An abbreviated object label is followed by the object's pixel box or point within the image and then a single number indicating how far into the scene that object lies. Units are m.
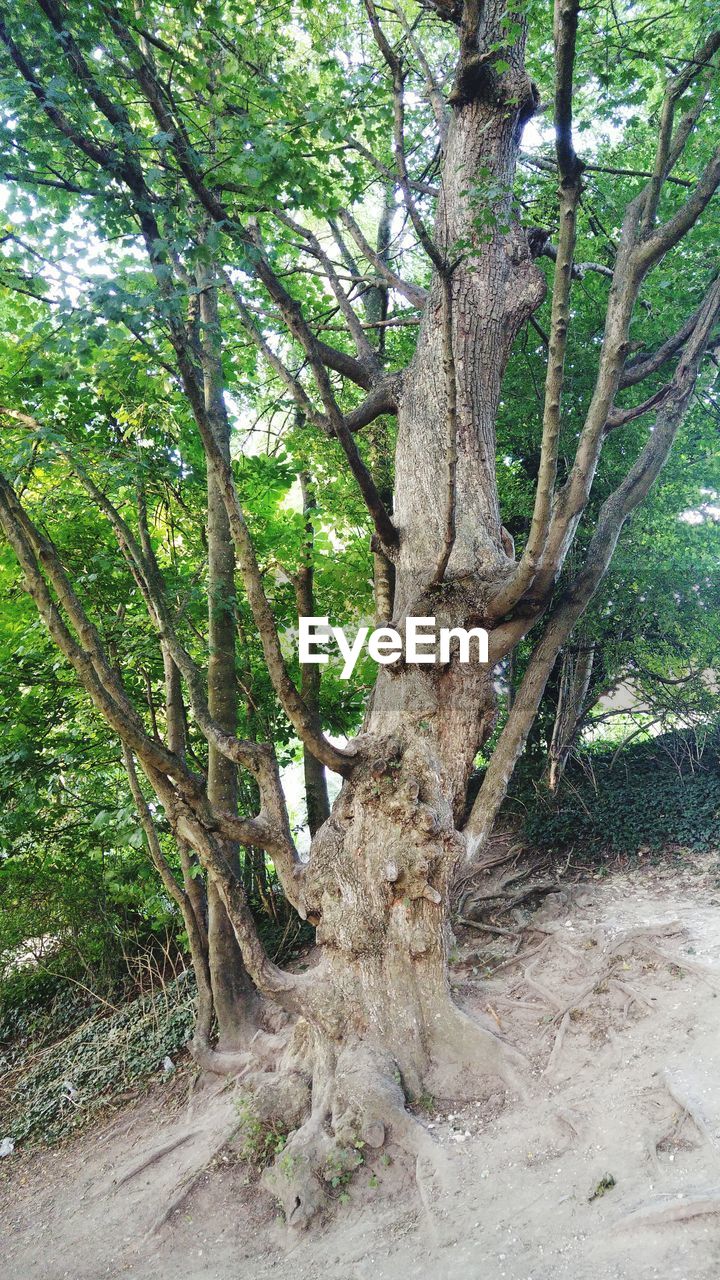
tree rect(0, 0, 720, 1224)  3.54
